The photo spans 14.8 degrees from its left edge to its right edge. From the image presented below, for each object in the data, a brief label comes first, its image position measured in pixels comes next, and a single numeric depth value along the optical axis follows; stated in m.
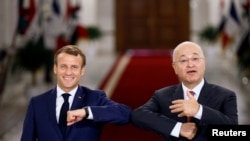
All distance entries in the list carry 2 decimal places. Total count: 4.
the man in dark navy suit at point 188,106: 4.94
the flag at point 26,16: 17.98
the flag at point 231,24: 22.83
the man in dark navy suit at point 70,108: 5.13
